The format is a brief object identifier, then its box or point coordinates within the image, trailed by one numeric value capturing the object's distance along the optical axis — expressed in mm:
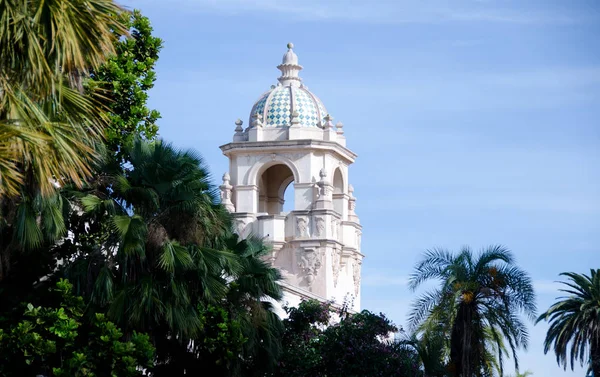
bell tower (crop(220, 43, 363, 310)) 55188
